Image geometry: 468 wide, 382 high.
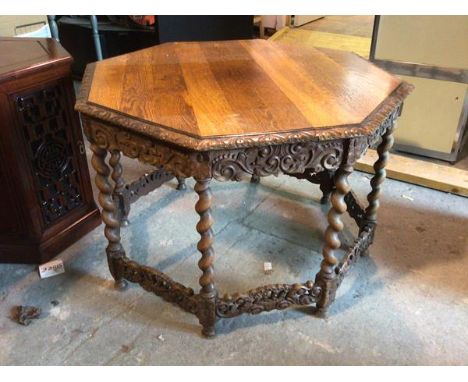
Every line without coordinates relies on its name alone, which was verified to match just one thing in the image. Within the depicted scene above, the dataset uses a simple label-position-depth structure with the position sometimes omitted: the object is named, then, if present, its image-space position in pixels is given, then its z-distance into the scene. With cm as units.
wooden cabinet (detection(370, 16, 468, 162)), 211
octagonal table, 111
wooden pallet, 217
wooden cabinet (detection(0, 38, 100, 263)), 146
